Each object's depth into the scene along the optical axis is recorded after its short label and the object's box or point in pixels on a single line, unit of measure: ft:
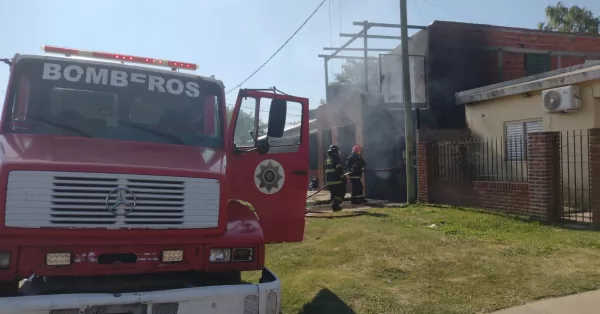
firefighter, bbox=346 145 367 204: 41.42
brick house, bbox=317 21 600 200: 51.01
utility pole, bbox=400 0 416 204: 38.65
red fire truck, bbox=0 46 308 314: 10.81
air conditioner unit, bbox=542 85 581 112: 34.17
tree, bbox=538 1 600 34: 106.52
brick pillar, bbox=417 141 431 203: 38.55
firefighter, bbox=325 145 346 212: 38.68
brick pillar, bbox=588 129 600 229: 26.07
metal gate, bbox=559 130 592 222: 31.55
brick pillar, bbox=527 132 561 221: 28.27
